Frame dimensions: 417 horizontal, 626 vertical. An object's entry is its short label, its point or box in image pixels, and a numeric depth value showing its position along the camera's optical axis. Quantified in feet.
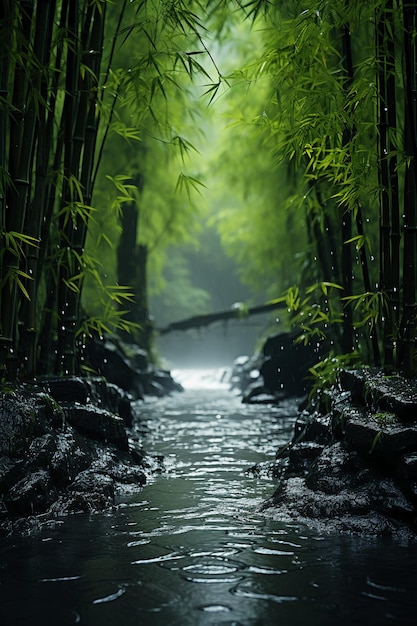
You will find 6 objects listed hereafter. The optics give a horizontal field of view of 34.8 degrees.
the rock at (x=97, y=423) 13.11
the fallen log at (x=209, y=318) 40.27
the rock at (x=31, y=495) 9.95
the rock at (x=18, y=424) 10.33
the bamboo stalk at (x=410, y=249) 11.32
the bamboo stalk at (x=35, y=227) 12.17
